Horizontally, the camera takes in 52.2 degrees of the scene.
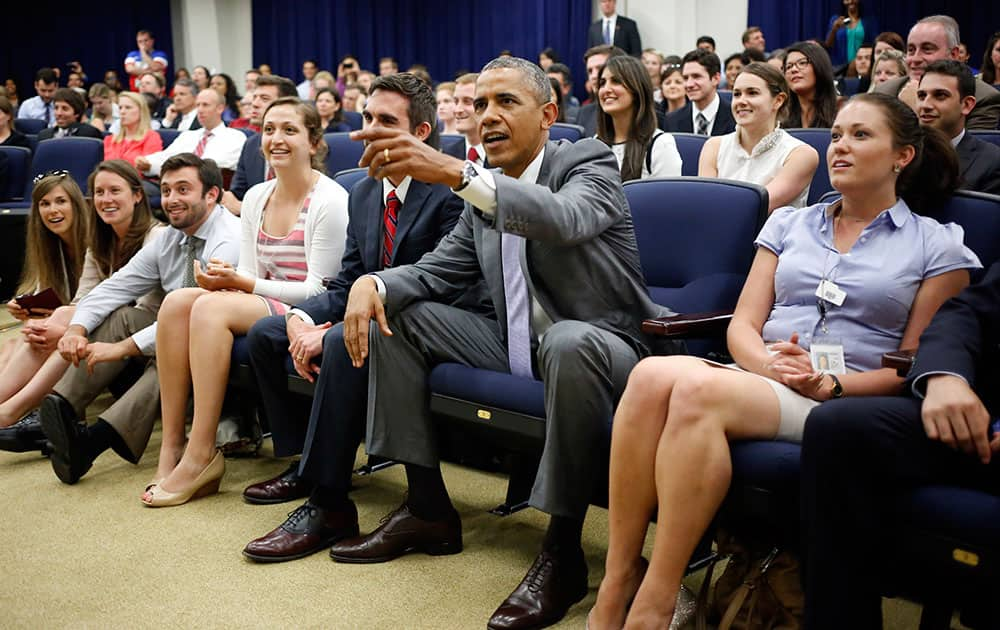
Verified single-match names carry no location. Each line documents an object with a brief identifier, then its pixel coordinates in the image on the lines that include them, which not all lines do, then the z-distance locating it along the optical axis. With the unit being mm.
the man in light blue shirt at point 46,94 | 9562
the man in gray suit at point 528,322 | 2004
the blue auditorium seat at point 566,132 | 4188
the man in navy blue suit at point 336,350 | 2449
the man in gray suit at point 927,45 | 4016
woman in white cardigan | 2852
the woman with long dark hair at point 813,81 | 4047
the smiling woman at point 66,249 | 3330
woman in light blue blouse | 1787
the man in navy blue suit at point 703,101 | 4727
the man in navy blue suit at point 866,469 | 1603
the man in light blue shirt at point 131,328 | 3020
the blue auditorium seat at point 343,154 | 4375
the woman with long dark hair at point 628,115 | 3770
